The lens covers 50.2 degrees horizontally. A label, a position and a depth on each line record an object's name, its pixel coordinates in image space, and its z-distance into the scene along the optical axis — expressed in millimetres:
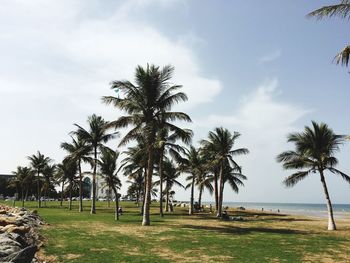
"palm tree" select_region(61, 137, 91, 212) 45981
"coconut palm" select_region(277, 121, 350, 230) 29375
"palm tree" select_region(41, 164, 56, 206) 67938
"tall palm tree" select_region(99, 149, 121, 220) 33478
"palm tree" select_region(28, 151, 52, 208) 62959
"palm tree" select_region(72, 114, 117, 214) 45281
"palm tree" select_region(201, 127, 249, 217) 40875
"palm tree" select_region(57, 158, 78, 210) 59850
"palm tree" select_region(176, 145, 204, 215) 50541
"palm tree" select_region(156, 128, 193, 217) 29156
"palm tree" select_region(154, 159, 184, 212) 50938
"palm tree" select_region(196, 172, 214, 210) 51125
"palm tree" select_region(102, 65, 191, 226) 28625
